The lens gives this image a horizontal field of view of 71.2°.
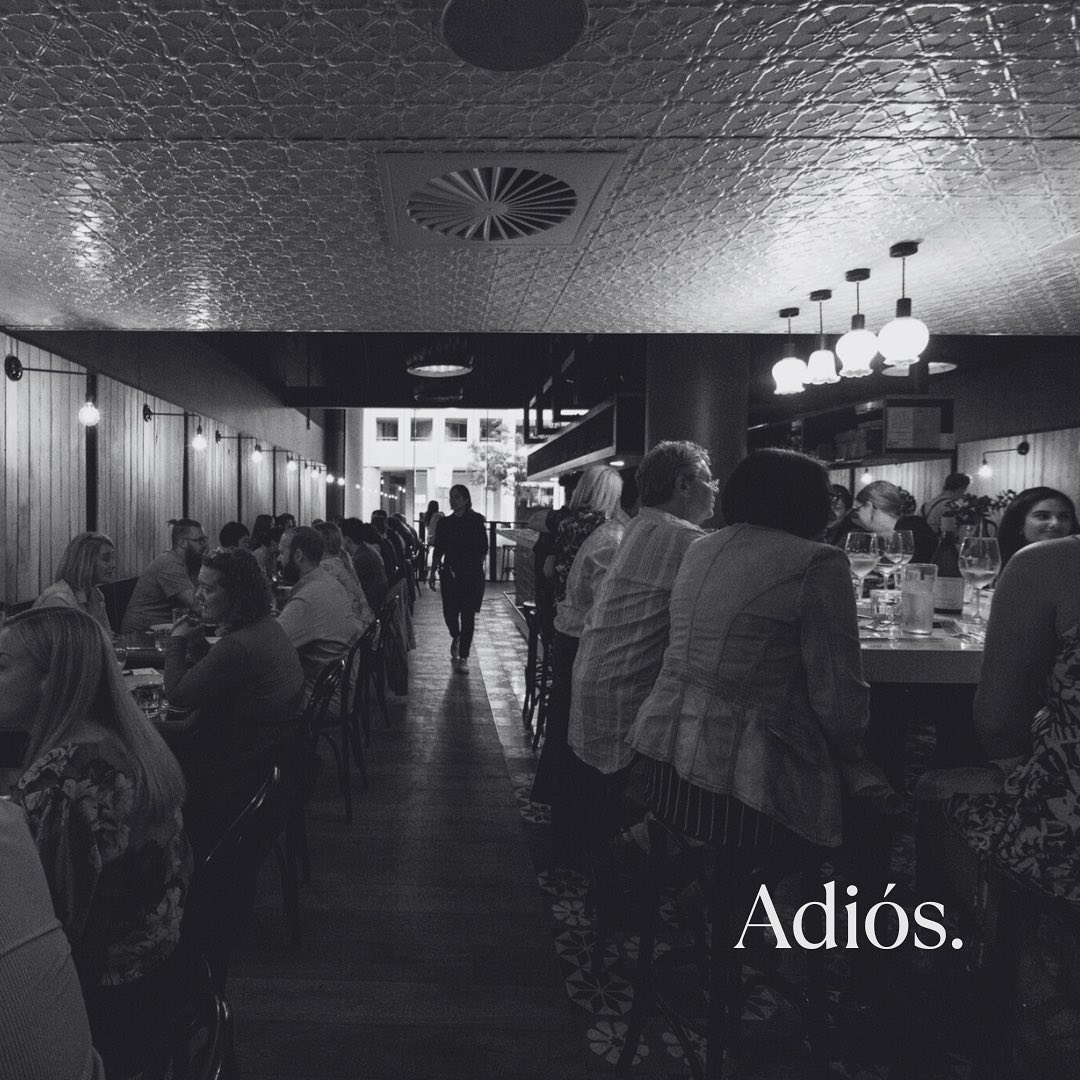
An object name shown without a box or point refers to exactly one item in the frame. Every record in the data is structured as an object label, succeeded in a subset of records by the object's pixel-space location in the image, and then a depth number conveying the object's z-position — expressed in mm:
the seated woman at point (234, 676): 2541
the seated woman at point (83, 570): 3732
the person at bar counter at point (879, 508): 4148
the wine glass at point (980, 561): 2459
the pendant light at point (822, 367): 4379
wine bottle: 2955
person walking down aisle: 7230
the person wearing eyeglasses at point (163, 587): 4953
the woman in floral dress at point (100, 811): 1265
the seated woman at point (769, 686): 1601
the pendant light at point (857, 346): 3705
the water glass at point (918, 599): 2486
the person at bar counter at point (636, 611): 2338
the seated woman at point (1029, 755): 1343
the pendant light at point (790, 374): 4652
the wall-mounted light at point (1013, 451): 8711
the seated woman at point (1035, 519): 2623
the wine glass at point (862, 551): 2559
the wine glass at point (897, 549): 2680
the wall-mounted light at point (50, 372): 5211
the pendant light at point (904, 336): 3486
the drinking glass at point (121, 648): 3242
